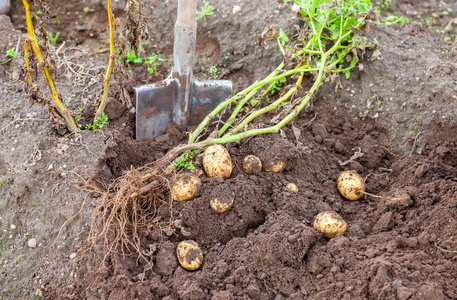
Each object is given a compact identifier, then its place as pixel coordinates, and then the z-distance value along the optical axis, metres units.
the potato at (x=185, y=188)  2.01
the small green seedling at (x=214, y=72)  3.02
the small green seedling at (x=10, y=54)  2.91
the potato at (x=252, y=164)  2.20
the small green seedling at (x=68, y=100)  2.57
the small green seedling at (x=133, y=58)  3.28
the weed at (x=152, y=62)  3.19
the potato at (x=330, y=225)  1.90
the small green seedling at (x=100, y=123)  2.43
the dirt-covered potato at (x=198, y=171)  2.18
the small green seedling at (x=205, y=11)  3.32
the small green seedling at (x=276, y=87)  2.90
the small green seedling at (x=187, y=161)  2.21
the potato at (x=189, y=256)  1.81
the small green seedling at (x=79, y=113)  2.47
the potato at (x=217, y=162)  2.12
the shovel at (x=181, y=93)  2.41
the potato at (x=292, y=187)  2.16
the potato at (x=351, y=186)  2.20
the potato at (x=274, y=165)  2.23
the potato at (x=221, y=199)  1.97
